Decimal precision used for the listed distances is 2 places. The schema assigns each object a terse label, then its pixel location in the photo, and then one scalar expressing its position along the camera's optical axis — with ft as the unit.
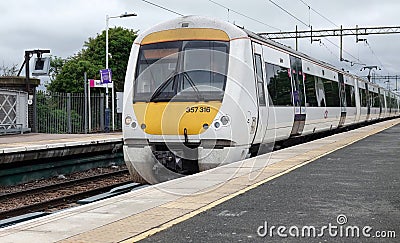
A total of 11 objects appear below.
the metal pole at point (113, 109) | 98.94
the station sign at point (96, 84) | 92.12
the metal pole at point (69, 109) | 91.66
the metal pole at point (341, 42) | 127.73
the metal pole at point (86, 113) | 93.23
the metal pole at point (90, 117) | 94.44
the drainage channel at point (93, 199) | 30.50
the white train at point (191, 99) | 38.70
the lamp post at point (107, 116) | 94.78
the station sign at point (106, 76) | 92.84
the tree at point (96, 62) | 133.59
